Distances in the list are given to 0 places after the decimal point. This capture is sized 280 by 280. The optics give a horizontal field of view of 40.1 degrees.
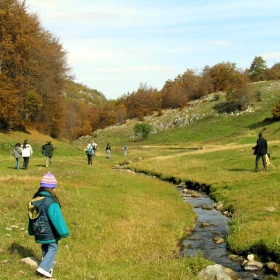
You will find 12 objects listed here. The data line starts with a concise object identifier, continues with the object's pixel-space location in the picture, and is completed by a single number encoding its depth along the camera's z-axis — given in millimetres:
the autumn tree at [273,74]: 145750
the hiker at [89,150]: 41969
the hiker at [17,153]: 33250
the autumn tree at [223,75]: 143875
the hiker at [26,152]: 33344
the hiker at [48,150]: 36406
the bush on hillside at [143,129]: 109500
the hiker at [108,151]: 54294
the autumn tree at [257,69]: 160000
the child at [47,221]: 9023
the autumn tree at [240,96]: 108881
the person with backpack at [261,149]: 29156
